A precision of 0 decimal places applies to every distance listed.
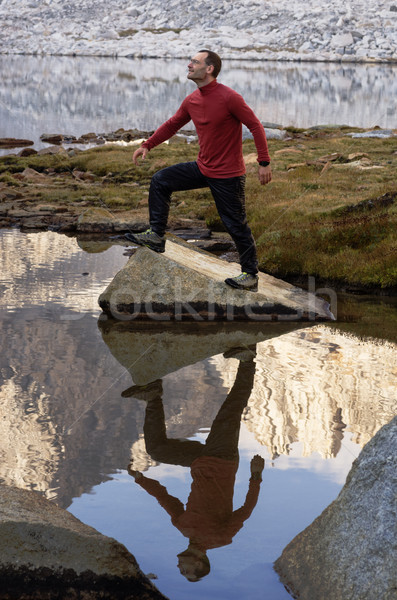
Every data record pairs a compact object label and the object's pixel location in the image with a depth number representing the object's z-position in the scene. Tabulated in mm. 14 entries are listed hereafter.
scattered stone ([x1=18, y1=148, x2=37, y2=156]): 38688
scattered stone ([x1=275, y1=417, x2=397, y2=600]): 4074
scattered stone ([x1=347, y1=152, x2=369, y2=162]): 31250
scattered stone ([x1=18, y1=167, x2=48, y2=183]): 28133
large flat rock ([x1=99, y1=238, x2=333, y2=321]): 10812
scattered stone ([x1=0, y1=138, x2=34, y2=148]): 45625
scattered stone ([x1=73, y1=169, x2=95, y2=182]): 29309
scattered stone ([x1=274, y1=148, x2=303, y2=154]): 35875
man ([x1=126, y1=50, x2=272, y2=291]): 9531
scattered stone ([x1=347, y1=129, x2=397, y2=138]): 46772
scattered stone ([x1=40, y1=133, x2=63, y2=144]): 51247
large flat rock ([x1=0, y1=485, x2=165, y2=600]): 4168
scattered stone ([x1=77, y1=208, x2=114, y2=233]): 18594
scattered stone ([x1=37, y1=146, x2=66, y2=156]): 38278
